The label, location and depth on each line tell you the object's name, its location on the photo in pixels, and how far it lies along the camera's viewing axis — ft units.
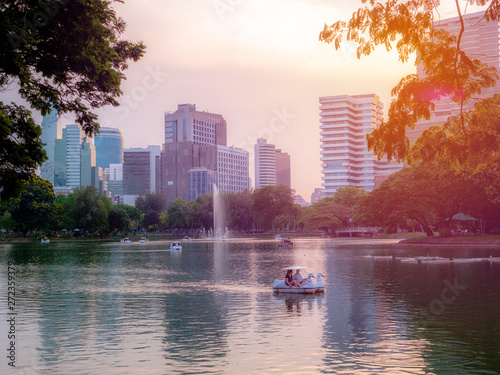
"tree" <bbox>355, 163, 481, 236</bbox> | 308.81
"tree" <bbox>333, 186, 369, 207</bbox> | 654.53
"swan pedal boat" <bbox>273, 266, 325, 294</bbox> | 119.24
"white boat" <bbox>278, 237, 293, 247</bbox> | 364.67
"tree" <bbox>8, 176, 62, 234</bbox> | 447.55
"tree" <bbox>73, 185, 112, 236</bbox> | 491.72
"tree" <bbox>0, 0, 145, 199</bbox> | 61.46
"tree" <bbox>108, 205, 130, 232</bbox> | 563.48
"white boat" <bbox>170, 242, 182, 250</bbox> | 332.41
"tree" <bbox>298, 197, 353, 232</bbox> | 577.84
